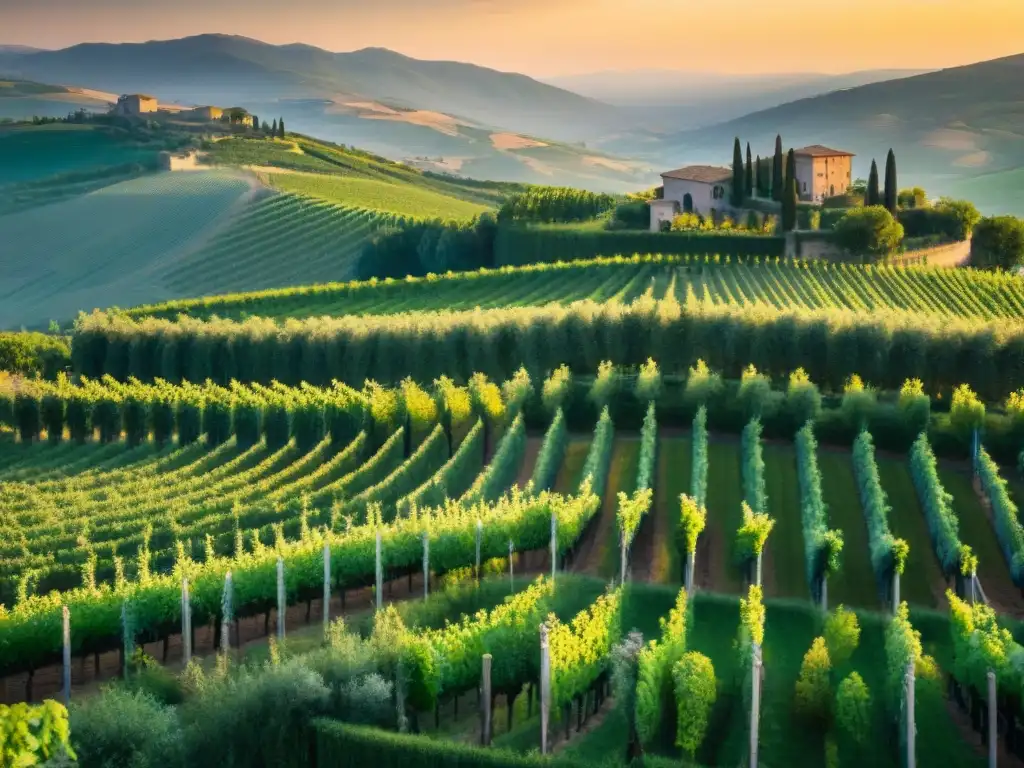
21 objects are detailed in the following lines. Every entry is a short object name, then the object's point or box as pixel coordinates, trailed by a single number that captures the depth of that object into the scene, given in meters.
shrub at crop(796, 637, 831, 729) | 19.98
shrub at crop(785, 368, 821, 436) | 37.25
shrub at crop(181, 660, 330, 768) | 17.00
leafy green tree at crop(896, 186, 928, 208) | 85.31
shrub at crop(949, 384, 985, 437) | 35.22
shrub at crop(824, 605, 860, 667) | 21.78
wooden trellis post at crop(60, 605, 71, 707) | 20.91
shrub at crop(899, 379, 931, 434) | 36.03
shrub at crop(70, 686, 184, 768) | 15.99
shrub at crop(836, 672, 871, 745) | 19.41
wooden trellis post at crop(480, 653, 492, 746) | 19.25
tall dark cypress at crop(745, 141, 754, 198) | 86.06
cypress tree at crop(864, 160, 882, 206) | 77.74
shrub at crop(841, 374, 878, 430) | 36.51
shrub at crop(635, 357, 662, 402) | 39.53
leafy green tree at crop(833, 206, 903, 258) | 72.06
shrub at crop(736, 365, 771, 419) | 37.72
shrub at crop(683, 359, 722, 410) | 38.97
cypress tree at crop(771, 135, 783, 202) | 81.19
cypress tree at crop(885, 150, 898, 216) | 76.44
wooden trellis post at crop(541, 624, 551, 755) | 18.97
